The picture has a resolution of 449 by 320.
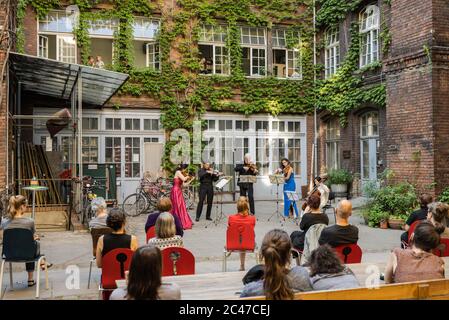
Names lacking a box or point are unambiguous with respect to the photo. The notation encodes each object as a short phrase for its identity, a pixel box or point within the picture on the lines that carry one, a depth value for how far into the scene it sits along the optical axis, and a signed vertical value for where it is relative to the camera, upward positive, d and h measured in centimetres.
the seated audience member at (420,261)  423 -79
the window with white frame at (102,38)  1853 +450
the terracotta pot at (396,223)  1244 -140
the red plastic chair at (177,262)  506 -92
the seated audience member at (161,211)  700 -68
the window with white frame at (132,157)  1884 +32
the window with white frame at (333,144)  2023 +78
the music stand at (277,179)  1331 -36
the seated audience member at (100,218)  703 -70
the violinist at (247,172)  1401 -19
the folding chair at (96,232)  672 -84
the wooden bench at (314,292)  356 -95
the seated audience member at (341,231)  567 -73
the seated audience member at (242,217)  737 -72
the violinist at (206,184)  1340 -48
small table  1022 -41
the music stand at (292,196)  1336 -80
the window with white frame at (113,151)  1867 +53
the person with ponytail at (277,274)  338 -74
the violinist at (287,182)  1391 -48
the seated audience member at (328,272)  382 -80
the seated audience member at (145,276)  328 -69
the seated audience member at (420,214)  734 -71
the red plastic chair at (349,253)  559 -94
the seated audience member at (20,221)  668 -69
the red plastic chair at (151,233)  697 -88
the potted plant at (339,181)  1806 -58
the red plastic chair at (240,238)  735 -101
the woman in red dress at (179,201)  1234 -83
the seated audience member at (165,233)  550 -70
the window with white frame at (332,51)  2016 +433
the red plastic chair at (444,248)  568 -92
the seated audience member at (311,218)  656 -66
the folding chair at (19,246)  638 -96
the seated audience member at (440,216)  604 -61
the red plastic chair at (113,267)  514 -98
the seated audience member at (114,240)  553 -77
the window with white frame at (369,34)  1783 +442
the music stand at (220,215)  1292 -133
